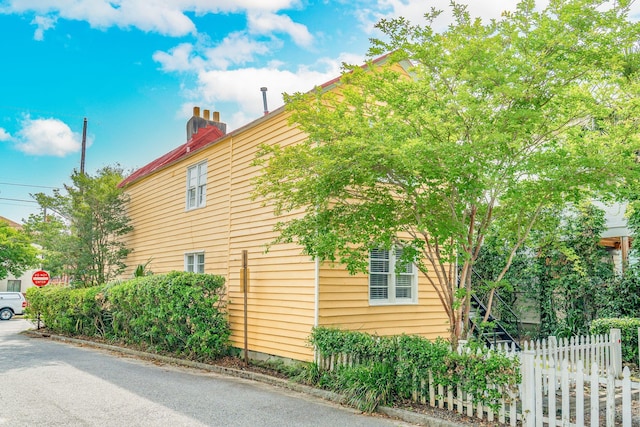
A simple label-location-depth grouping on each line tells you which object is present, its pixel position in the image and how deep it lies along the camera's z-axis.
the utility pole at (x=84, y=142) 22.48
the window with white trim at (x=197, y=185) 14.26
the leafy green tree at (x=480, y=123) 6.25
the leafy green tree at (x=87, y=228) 18.09
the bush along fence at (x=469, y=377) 5.80
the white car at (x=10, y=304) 27.88
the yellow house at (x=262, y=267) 9.84
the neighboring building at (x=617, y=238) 12.58
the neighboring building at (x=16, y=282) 43.77
